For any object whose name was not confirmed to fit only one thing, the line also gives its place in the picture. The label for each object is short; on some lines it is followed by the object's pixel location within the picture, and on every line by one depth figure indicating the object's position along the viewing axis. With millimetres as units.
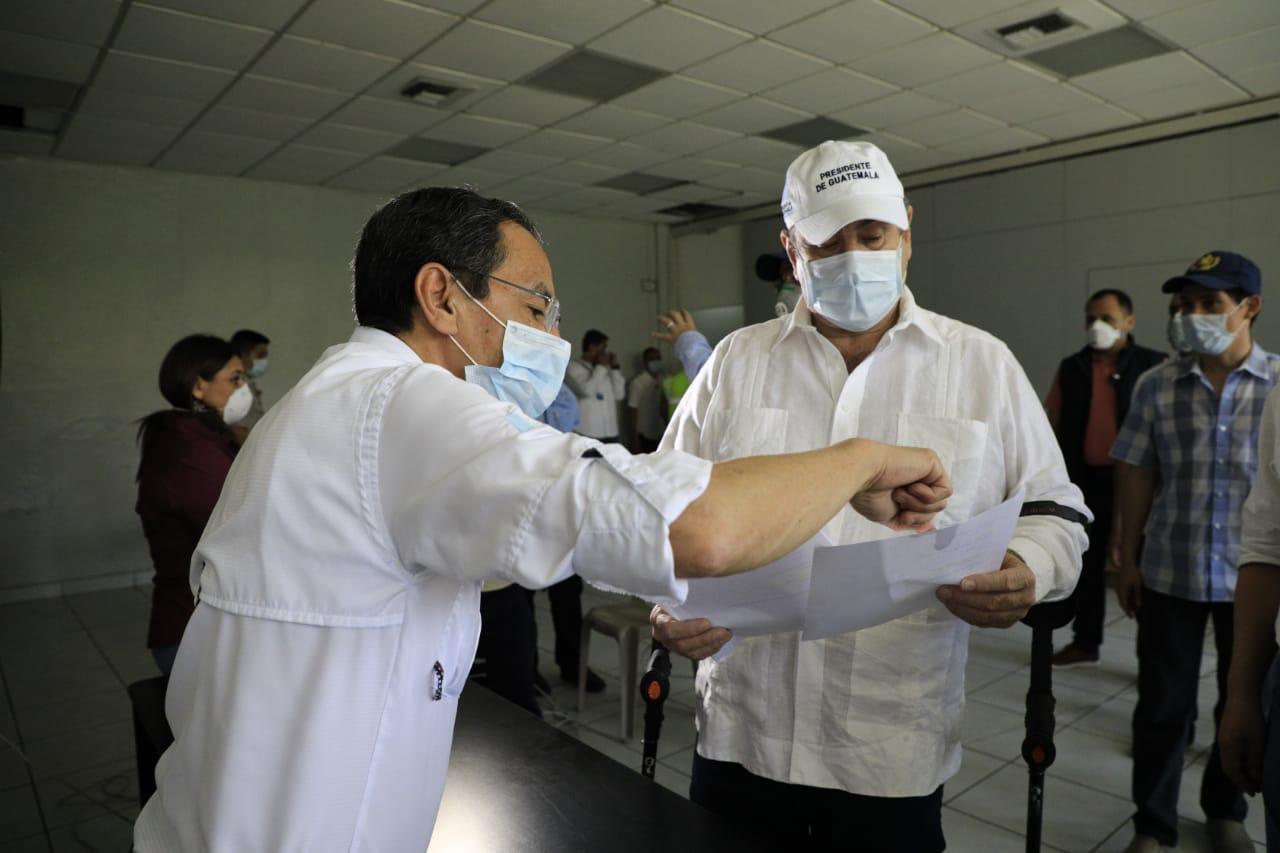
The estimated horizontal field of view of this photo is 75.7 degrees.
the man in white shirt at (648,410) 8891
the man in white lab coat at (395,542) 678
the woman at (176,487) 2523
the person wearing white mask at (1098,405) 4328
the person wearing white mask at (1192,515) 2443
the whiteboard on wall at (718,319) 10028
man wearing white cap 1303
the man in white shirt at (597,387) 6992
